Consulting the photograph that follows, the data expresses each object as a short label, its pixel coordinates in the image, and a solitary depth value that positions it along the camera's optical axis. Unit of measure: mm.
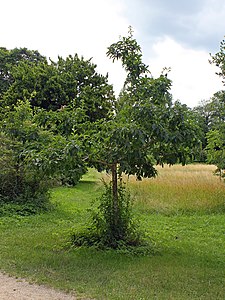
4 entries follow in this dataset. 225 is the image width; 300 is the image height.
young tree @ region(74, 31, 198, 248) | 6484
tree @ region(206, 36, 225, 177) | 12062
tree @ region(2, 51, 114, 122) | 23219
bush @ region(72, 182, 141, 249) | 7691
